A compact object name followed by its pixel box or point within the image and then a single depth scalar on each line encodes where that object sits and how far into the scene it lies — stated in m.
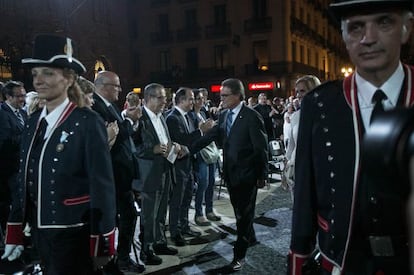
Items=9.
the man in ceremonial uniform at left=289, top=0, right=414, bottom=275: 1.77
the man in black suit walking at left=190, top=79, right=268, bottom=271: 5.50
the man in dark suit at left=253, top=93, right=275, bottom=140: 13.67
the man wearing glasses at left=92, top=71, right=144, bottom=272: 5.09
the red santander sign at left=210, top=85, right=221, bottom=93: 37.44
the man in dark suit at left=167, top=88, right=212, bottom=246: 6.62
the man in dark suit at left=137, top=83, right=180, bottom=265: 5.82
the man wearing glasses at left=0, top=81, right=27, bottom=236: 6.43
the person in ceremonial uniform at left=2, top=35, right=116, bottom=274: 2.98
